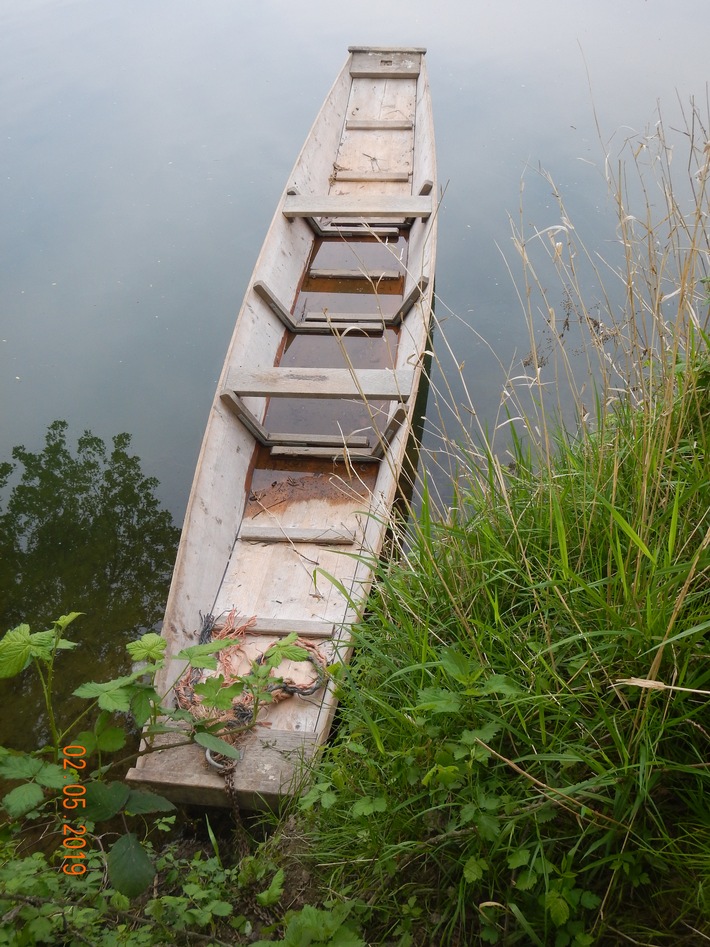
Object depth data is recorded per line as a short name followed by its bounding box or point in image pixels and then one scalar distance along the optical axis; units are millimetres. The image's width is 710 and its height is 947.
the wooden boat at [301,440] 2344
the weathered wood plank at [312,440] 3480
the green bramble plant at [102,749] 1352
